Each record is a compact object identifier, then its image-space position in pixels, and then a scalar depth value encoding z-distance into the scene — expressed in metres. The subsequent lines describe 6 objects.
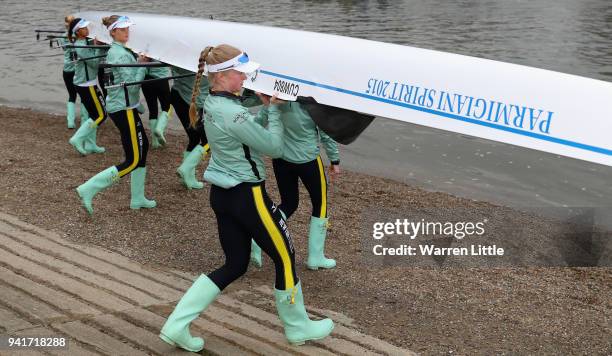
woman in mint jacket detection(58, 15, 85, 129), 10.57
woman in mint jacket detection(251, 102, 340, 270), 5.93
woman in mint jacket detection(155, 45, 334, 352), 4.54
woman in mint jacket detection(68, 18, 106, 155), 9.88
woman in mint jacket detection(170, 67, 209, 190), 8.45
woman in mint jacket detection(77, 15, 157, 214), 7.37
